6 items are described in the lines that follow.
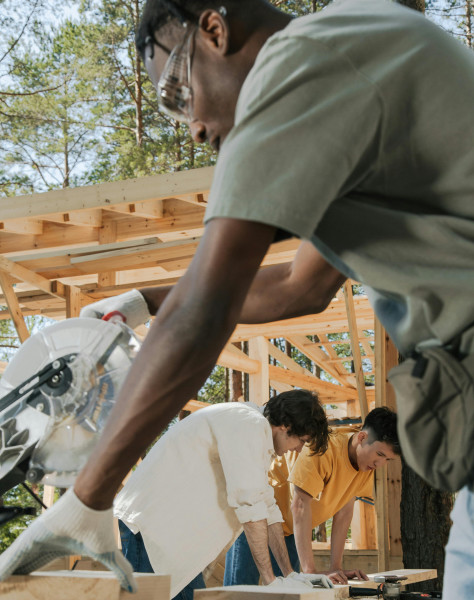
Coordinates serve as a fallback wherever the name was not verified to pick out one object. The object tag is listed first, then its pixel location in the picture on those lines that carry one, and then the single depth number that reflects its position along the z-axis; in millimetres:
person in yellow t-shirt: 4469
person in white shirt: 3623
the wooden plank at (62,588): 1278
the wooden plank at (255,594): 1513
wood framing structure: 6137
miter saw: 1666
